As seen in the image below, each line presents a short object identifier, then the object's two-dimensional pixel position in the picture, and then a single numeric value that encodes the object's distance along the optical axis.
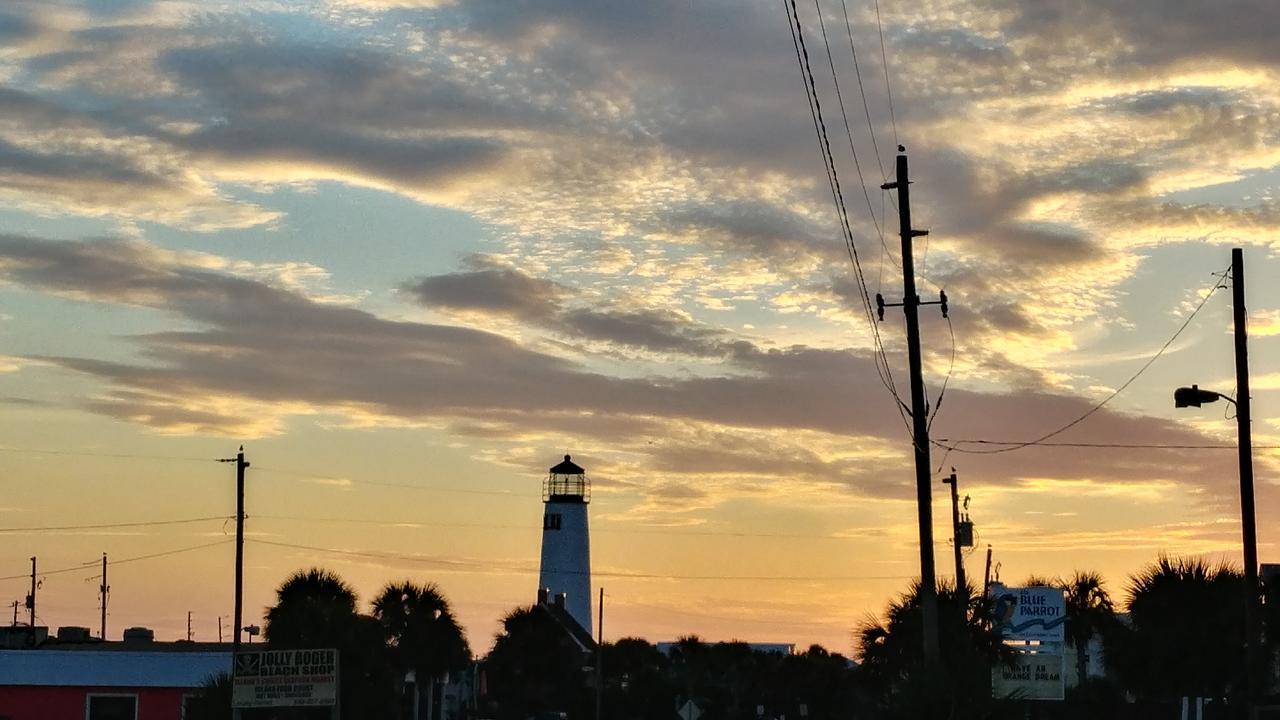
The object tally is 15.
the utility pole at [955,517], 72.12
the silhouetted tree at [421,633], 78.75
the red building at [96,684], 68.88
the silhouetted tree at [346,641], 62.03
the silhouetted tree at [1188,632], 54.53
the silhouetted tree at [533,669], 99.06
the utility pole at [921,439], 38.28
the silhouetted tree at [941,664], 36.47
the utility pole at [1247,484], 38.16
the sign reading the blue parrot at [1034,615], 64.31
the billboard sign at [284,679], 51.88
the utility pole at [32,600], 137.62
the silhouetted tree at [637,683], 108.88
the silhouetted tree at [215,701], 56.22
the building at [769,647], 173.39
